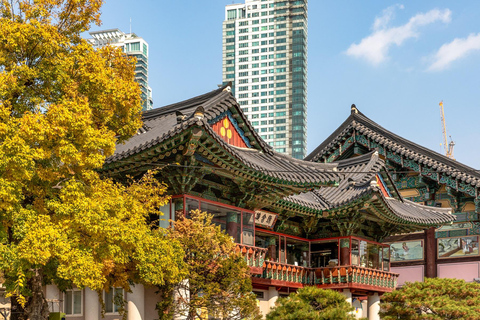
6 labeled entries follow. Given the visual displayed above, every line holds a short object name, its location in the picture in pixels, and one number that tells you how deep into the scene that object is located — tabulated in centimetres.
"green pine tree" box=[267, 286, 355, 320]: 1922
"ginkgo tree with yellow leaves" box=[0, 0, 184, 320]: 1553
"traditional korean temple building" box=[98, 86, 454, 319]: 2183
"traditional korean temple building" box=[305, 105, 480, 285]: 3678
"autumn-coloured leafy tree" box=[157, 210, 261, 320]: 1995
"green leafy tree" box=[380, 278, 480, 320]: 2328
